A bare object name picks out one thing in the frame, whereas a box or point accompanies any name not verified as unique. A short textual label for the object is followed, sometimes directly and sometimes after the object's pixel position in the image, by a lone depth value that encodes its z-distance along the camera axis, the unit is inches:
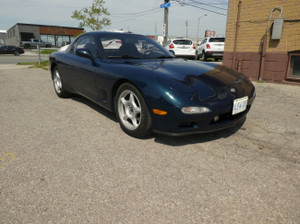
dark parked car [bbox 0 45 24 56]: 978.7
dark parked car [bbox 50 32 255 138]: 86.6
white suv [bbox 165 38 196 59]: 474.3
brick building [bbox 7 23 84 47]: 1865.2
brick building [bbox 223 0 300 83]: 243.1
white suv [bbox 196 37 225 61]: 507.4
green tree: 992.2
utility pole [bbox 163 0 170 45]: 620.4
